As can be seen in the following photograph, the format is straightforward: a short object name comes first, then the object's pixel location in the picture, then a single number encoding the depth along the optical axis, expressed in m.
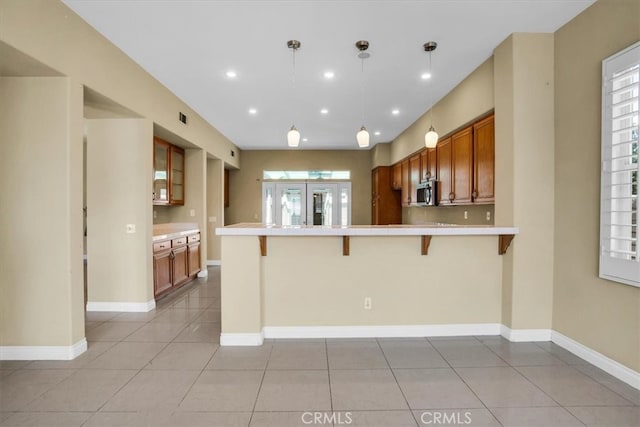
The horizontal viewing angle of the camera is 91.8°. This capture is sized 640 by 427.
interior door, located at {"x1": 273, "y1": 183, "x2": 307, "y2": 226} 8.33
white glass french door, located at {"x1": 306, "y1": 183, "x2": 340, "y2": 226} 8.33
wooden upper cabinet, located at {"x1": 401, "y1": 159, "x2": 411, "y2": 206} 6.16
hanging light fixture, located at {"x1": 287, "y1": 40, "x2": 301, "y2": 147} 3.04
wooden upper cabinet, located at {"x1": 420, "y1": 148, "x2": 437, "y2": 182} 4.97
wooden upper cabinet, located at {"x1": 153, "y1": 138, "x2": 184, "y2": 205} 4.57
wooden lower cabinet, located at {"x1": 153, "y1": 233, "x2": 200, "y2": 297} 4.27
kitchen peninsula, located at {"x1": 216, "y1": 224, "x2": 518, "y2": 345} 3.07
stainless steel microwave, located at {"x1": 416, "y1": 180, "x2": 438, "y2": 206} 4.76
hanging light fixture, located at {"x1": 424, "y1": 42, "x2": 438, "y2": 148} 3.07
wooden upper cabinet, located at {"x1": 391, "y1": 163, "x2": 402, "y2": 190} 6.70
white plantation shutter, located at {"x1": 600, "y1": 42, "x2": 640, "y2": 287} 2.19
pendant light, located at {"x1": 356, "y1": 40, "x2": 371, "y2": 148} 3.06
